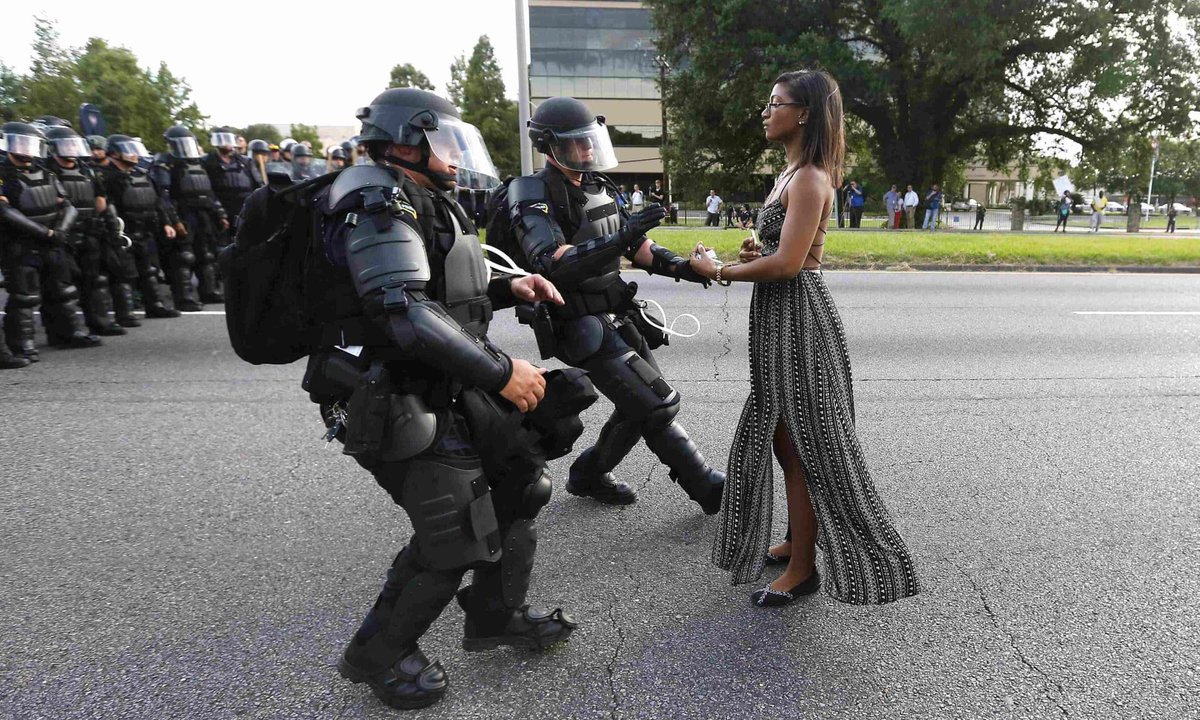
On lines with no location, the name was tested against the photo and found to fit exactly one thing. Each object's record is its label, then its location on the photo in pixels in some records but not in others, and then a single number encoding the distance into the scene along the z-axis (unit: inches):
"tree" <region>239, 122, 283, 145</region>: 2308.1
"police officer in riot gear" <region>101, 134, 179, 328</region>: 316.5
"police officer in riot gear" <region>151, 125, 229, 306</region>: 359.9
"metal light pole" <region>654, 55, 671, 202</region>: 1243.2
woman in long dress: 96.8
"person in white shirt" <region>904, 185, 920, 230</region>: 972.6
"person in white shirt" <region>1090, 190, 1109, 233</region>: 1088.8
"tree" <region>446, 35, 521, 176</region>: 1941.4
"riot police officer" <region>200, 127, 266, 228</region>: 388.8
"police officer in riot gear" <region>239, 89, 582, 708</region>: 76.0
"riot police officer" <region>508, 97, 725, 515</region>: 124.3
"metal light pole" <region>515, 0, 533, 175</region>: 532.1
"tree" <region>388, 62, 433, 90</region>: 2084.2
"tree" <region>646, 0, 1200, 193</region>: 943.7
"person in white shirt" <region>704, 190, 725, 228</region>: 1168.2
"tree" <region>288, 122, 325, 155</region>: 2251.2
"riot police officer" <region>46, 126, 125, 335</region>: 288.5
